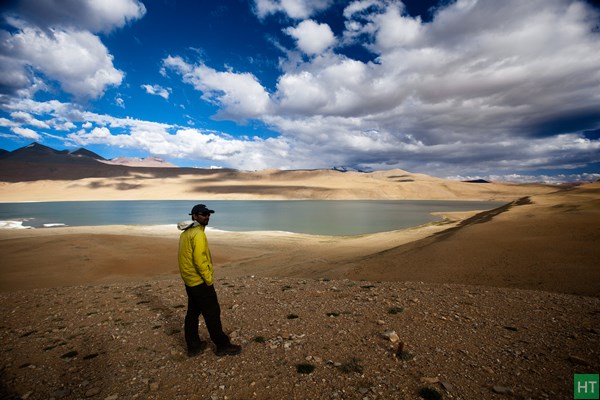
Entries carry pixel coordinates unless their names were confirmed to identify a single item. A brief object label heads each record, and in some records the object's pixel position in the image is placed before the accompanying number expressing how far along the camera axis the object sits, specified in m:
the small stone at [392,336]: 5.39
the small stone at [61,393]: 4.47
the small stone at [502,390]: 4.01
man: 5.08
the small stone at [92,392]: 4.45
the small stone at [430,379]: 4.28
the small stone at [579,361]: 4.44
